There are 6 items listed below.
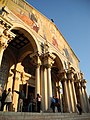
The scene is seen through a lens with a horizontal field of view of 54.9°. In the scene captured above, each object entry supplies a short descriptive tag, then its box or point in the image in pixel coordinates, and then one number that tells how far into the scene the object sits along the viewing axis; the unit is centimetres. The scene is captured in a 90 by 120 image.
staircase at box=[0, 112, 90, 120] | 251
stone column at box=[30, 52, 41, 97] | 565
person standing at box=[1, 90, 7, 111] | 373
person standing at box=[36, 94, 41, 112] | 452
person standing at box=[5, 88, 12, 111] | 367
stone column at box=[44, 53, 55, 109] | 613
